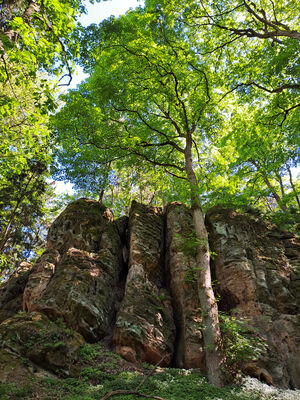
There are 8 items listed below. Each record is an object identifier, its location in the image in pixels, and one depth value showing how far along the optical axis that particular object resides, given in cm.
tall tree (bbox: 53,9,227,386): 1097
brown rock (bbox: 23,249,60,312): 1019
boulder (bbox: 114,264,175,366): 843
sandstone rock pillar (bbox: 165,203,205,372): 868
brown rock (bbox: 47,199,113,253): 1183
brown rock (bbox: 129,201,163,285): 1139
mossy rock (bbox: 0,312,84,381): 638
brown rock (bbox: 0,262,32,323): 1120
